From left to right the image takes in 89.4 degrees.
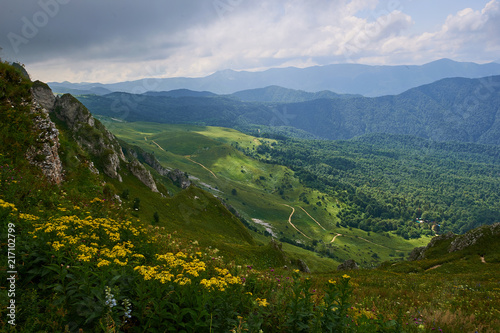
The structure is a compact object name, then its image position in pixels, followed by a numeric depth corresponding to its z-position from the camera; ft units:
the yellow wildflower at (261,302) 23.98
